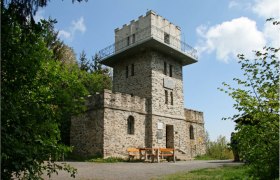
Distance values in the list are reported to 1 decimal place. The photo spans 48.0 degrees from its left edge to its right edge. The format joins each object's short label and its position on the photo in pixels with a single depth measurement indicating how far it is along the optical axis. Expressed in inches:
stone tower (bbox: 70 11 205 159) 753.6
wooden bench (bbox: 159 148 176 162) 715.4
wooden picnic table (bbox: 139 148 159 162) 684.4
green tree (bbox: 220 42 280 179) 194.5
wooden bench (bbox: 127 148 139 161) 722.2
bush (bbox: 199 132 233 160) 935.7
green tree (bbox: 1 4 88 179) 158.6
